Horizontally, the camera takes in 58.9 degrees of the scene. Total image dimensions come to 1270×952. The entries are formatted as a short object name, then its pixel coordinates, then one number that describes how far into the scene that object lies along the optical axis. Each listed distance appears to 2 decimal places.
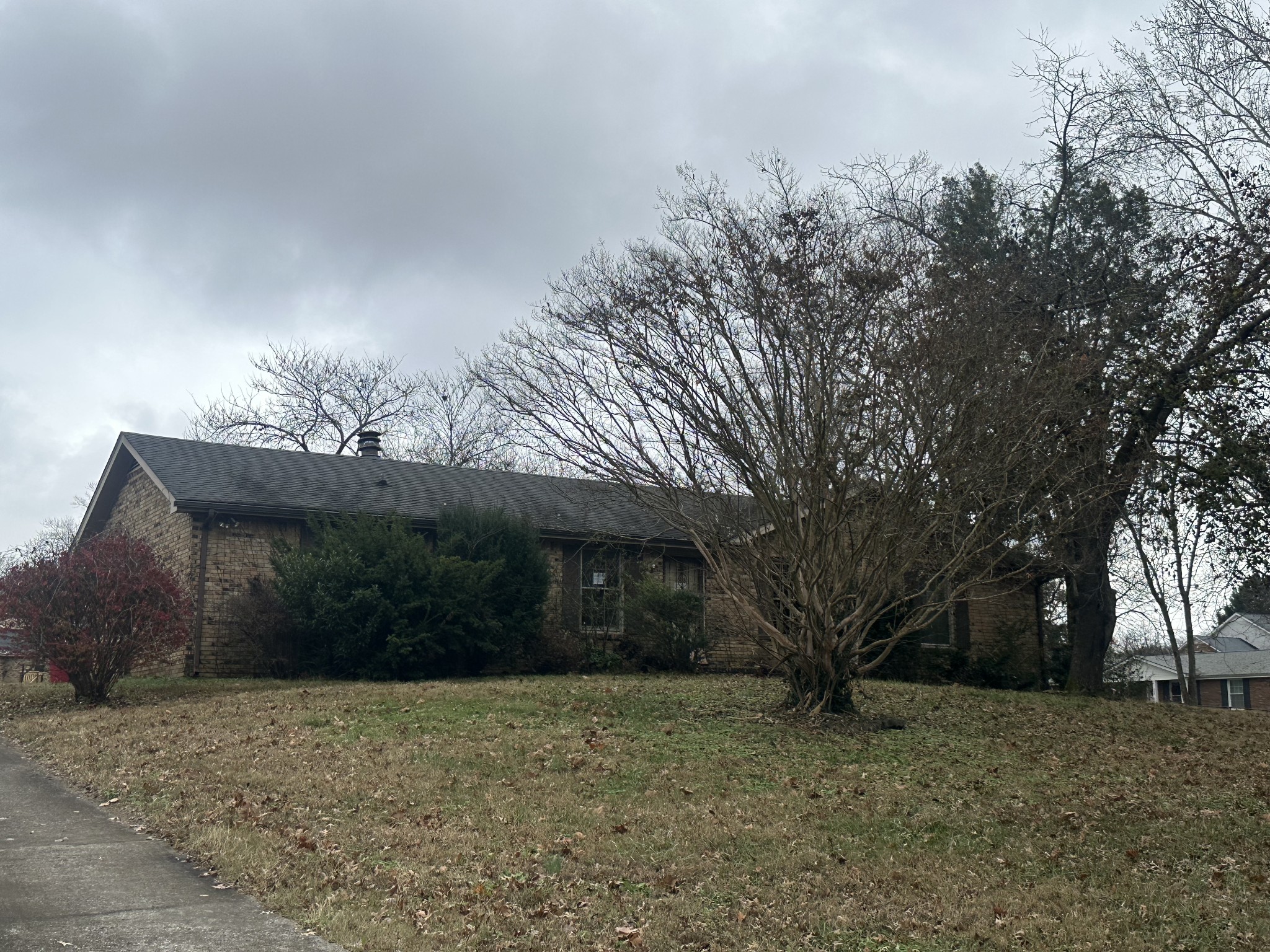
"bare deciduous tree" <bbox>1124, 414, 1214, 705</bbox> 17.67
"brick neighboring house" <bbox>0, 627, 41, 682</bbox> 15.51
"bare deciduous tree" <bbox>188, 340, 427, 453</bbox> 36.59
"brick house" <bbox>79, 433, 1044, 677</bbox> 18.95
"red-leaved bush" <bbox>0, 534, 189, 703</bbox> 14.91
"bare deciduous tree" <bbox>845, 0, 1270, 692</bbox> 16.16
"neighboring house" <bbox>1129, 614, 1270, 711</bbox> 43.91
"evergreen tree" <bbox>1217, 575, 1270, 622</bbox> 19.62
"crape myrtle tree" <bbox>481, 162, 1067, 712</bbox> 12.20
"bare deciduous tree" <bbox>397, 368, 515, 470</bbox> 37.03
